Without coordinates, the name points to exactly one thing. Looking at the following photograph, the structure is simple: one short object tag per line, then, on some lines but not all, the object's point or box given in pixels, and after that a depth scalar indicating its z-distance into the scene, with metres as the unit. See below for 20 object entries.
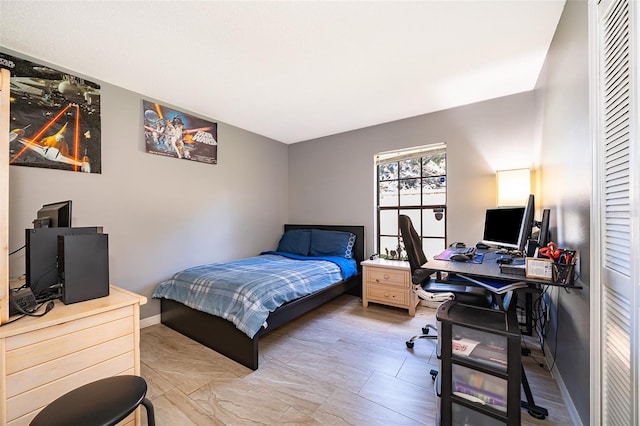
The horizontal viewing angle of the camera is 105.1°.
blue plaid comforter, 2.09
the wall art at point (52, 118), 2.07
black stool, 0.86
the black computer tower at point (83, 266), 1.22
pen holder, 1.31
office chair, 1.82
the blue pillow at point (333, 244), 3.76
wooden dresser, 0.97
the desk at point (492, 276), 1.41
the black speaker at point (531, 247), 1.79
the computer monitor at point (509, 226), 1.92
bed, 2.05
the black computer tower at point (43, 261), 1.28
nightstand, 3.03
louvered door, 0.93
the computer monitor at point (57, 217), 1.54
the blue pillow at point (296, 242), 4.02
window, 3.39
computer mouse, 1.90
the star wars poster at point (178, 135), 2.89
